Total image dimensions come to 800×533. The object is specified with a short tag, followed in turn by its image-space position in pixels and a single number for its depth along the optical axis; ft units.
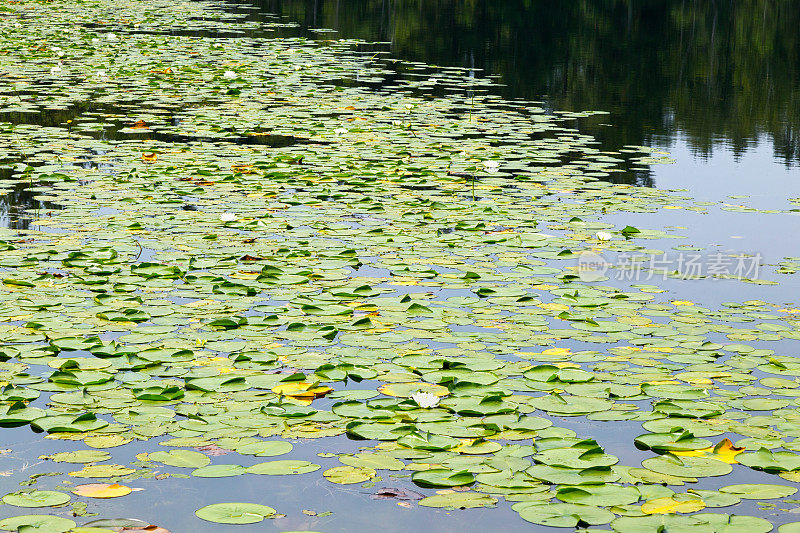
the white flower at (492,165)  45.60
